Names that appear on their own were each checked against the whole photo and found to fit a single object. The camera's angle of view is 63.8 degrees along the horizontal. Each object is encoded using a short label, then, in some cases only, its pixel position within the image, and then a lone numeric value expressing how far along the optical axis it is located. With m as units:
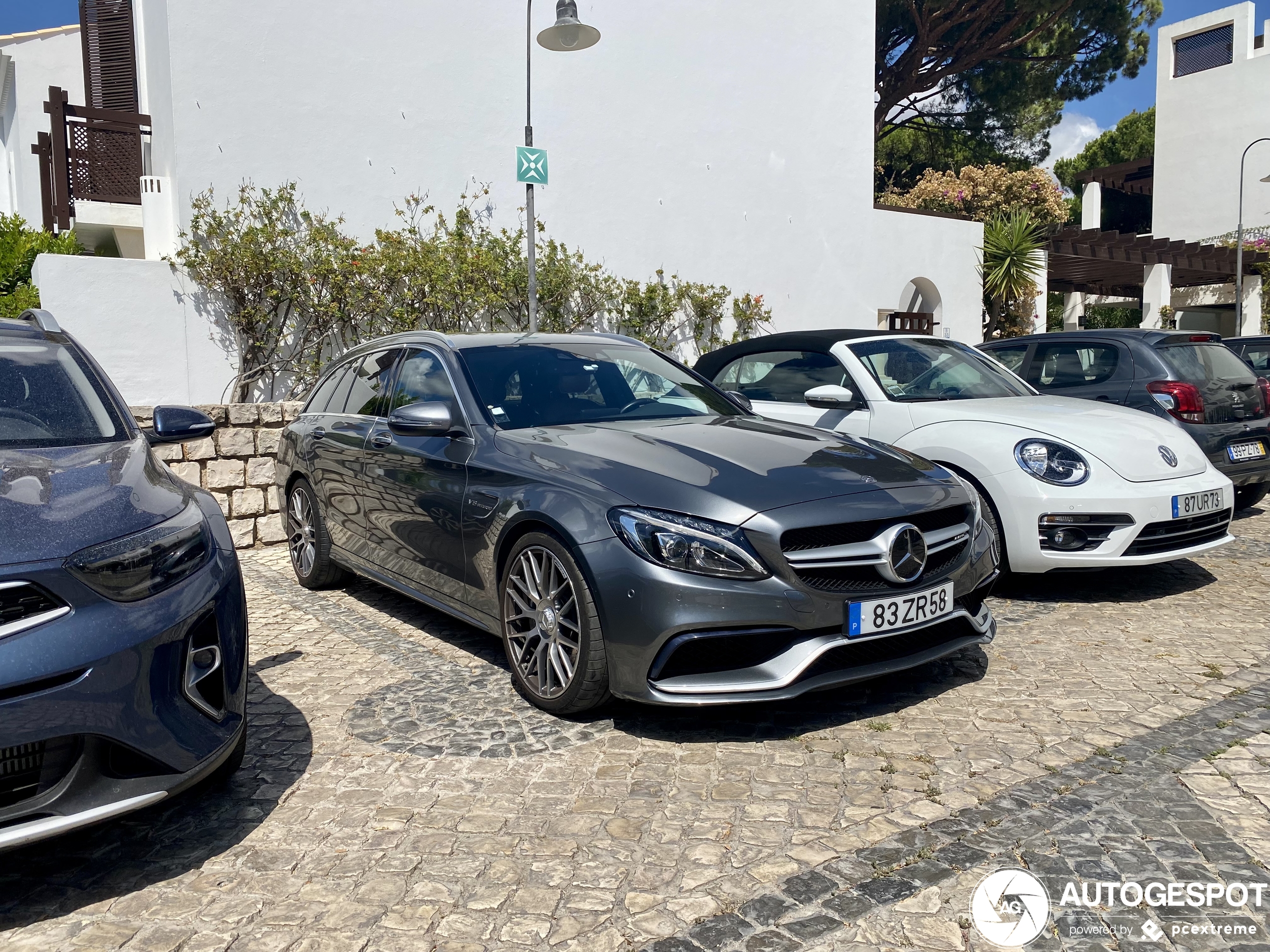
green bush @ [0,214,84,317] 14.10
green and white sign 10.24
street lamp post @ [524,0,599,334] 9.38
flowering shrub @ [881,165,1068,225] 25.27
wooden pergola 24.91
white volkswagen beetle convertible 5.37
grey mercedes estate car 3.49
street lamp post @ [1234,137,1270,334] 29.23
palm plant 18.88
